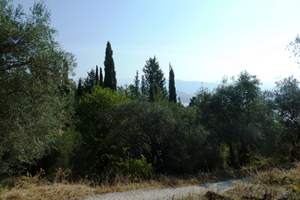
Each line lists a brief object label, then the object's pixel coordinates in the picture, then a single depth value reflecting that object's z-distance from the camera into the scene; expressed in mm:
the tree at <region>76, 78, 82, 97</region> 36530
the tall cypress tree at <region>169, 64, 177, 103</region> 35917
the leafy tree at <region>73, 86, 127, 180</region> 18811
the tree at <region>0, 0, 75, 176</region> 6774
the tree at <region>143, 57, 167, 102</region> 45704
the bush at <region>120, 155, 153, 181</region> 12764
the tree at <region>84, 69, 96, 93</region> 39641
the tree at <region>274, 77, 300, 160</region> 17019
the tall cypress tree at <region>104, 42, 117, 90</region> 32193
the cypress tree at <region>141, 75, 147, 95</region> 47295
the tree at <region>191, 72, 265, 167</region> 16079
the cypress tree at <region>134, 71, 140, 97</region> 54161
